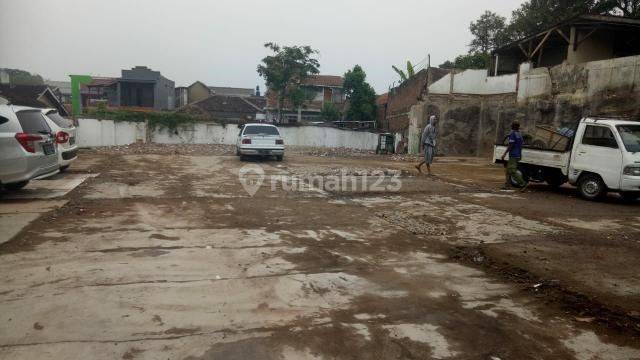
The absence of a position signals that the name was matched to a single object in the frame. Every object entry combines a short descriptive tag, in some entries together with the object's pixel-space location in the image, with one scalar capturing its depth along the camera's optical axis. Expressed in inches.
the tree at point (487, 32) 1398.9
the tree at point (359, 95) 1539.1
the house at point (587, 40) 807.7
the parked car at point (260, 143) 710.5
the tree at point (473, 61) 1306.6
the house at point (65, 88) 2439.0
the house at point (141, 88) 1821.2
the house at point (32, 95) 1362.0
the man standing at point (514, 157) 455.5
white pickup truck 380.5
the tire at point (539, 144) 477.5
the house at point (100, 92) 1870.1
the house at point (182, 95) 2242.9
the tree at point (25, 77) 2770.2
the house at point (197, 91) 2241.6
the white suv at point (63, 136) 442.0
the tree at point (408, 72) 1299.2
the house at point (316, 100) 1886.1
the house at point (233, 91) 2909.2
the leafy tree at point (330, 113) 1731.1
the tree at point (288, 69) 1451.8
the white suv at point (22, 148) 318.0
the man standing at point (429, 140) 559.5
